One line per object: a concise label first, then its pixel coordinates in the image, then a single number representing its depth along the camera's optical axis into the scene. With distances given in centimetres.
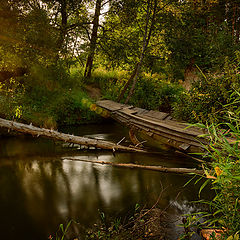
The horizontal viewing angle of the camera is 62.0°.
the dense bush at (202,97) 733
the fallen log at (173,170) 475
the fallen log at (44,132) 723
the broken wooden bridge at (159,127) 589
